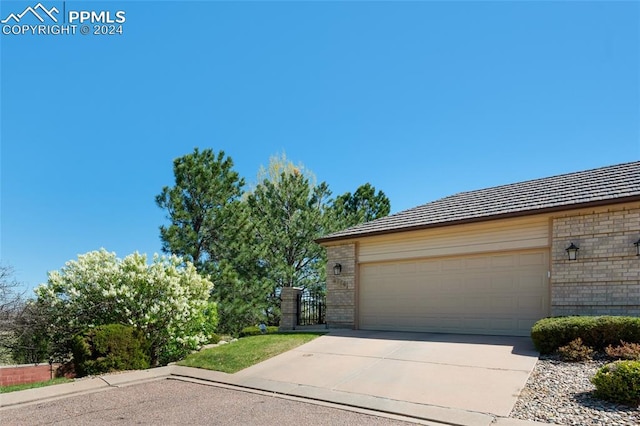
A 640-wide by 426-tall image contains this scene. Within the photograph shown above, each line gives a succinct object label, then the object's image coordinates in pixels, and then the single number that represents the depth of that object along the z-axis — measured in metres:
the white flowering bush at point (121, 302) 9.84
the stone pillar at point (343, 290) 13.23
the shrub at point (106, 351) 8.48
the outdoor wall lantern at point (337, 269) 13.68
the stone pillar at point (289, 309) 14.40
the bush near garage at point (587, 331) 7.13
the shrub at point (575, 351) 7.07
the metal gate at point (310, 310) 14.87
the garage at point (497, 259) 9.14
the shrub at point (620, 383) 4.95
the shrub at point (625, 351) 6.49
